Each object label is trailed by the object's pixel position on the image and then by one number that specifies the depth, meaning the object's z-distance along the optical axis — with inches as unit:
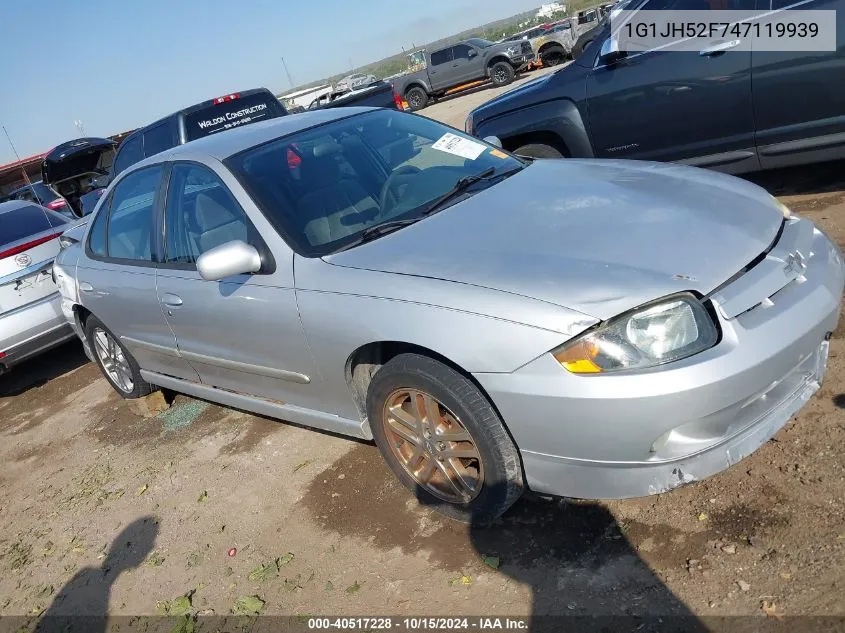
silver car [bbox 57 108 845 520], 88.1
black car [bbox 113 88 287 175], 327.9
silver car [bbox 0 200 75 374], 226.2
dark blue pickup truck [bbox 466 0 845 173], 177.5
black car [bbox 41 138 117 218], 408.8
